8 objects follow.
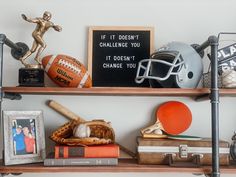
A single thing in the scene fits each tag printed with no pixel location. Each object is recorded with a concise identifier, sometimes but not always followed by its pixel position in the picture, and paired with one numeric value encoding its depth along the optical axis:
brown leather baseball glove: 1.21
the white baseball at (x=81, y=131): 1.23
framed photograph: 1.21
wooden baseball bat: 1.37
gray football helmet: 1.22
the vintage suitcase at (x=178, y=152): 1.22
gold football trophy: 1.25
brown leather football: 1.22
